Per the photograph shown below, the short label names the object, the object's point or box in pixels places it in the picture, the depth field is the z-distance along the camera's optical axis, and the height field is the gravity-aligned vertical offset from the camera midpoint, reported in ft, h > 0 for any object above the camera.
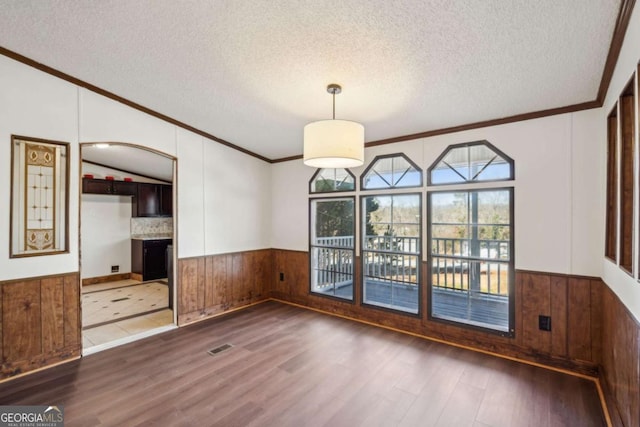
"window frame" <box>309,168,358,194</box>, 14.51 +1.61
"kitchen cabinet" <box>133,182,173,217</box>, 22.33 +0.99
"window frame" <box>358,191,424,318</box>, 12.44 -1.82
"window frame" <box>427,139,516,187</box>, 10.53 +2.03
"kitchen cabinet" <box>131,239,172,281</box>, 21.70 -3.21
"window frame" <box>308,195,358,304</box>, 14.39 -1.85
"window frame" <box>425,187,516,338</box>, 10.45 -1.99
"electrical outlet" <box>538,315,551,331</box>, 9.78 -3.50
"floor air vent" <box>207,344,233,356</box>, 10.82 -4.92
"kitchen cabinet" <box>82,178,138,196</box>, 19.66 +1.80
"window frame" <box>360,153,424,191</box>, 12.52 +1.98
